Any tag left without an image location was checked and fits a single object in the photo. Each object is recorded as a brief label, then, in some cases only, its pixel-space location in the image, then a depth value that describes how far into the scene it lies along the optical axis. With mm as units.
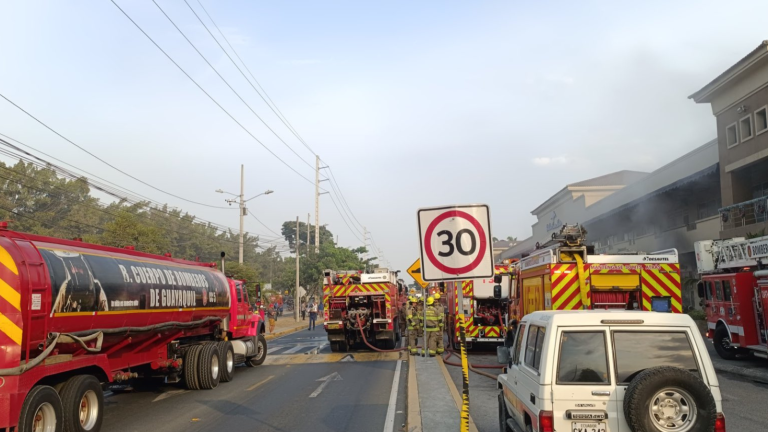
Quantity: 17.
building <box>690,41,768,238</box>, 24141
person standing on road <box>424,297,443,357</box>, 16938
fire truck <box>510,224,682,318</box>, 12289
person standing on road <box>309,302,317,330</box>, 35259
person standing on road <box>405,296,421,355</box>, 19391
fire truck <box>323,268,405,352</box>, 20266
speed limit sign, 5723
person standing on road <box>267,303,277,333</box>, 32734
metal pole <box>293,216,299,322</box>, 44812
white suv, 4449
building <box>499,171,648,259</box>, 47094
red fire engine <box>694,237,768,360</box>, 14320
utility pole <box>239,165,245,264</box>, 35362
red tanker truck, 7109
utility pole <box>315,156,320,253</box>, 52812
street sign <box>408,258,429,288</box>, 16639
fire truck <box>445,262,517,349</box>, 18406
